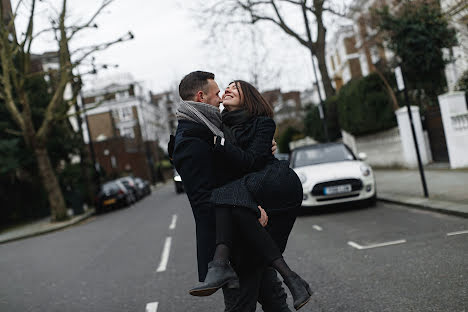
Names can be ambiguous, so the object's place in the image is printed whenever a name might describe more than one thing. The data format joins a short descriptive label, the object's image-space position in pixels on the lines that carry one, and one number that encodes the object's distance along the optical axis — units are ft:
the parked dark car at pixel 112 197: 83.20
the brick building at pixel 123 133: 189.88
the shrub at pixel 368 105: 61.72
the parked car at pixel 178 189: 94.72
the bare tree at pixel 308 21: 73.41
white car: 32.71
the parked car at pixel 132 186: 97.96
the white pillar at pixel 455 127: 43.70
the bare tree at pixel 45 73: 63.05
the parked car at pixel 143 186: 114.21
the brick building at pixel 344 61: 145.89
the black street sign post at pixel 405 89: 31.45
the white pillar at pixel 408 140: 54.29
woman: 8.72
